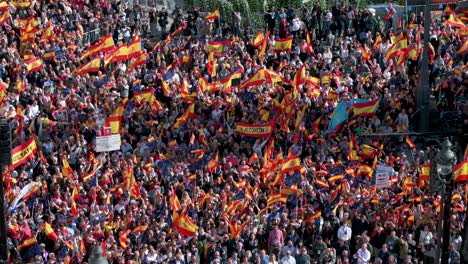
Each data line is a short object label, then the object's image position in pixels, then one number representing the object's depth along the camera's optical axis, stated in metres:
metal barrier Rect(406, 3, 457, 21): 48.05
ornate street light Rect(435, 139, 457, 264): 24.91
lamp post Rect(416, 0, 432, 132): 38.88
